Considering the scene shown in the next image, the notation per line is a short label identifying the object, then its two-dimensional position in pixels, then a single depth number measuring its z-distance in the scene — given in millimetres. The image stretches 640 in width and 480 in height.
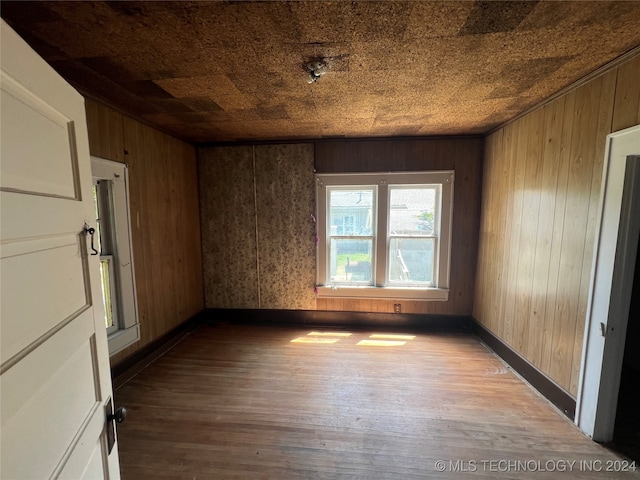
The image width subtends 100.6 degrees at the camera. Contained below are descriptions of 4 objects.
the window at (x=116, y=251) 2279
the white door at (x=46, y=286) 560
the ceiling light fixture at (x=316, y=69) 1608
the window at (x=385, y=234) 3348
